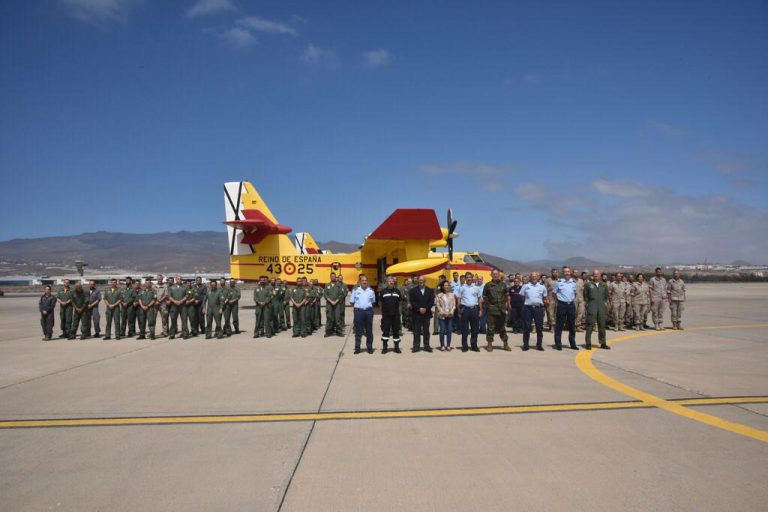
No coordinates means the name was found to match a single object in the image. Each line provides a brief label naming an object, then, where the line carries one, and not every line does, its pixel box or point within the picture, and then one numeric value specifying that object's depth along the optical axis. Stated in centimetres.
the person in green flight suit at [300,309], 1217
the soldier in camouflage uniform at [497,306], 979
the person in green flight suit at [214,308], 1209
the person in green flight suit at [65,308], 1216
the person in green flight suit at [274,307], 1252
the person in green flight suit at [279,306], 1295
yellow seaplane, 1794
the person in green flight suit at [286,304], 1325
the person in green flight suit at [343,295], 1223
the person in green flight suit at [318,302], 1294
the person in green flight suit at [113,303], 1221
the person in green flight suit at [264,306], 1217
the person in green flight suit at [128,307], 1235
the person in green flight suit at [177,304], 1223
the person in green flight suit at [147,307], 1220
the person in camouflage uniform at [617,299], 1320
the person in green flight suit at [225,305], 1232
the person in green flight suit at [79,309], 1233
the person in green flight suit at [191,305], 1234
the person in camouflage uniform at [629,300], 1346
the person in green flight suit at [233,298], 1243
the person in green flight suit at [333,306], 1193
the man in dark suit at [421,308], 976
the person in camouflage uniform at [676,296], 1273
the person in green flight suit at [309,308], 1244
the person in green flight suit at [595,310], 989
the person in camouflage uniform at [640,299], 1327
